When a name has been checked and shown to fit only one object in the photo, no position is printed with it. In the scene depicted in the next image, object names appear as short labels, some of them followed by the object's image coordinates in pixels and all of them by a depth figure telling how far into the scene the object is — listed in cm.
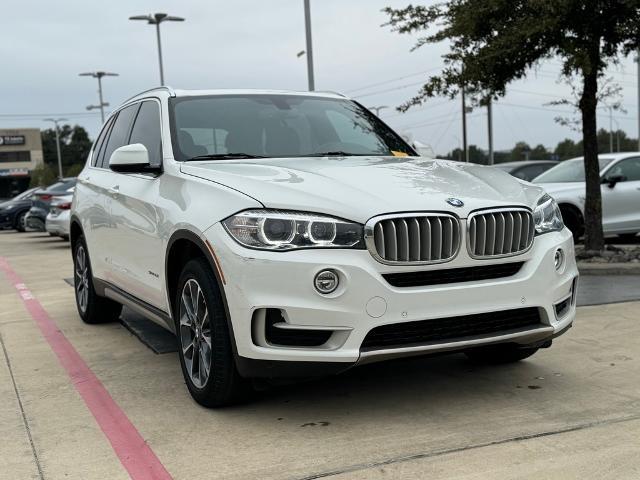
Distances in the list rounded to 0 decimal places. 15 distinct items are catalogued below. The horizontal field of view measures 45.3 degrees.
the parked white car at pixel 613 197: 1095
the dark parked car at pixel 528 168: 1488
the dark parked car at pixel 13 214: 2581
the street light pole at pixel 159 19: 2762
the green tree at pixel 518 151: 8460
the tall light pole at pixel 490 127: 3389
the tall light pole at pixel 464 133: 3984
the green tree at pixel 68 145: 13038
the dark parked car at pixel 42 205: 1798
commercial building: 9712
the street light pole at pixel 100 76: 4241
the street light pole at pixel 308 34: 1781
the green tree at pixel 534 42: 834
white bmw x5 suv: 351
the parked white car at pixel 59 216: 1611
